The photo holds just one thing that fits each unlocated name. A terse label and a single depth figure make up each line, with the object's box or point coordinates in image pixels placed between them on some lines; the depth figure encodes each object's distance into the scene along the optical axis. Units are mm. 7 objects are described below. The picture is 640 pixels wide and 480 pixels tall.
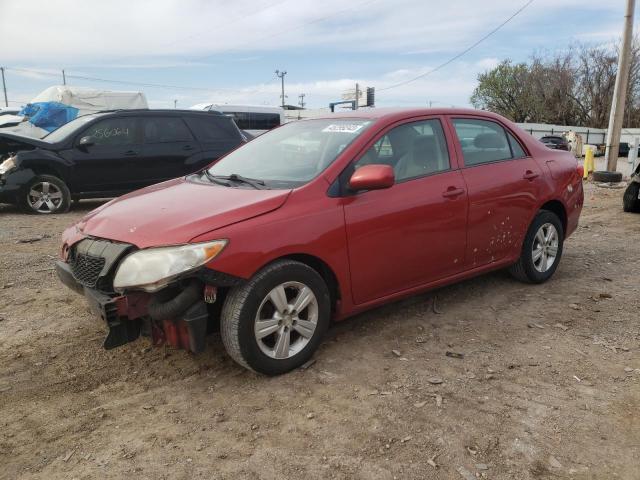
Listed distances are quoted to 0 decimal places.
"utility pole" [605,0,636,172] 13336
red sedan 2939
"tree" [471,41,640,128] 48594
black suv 8617
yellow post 15812
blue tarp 15844
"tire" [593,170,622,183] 13359
